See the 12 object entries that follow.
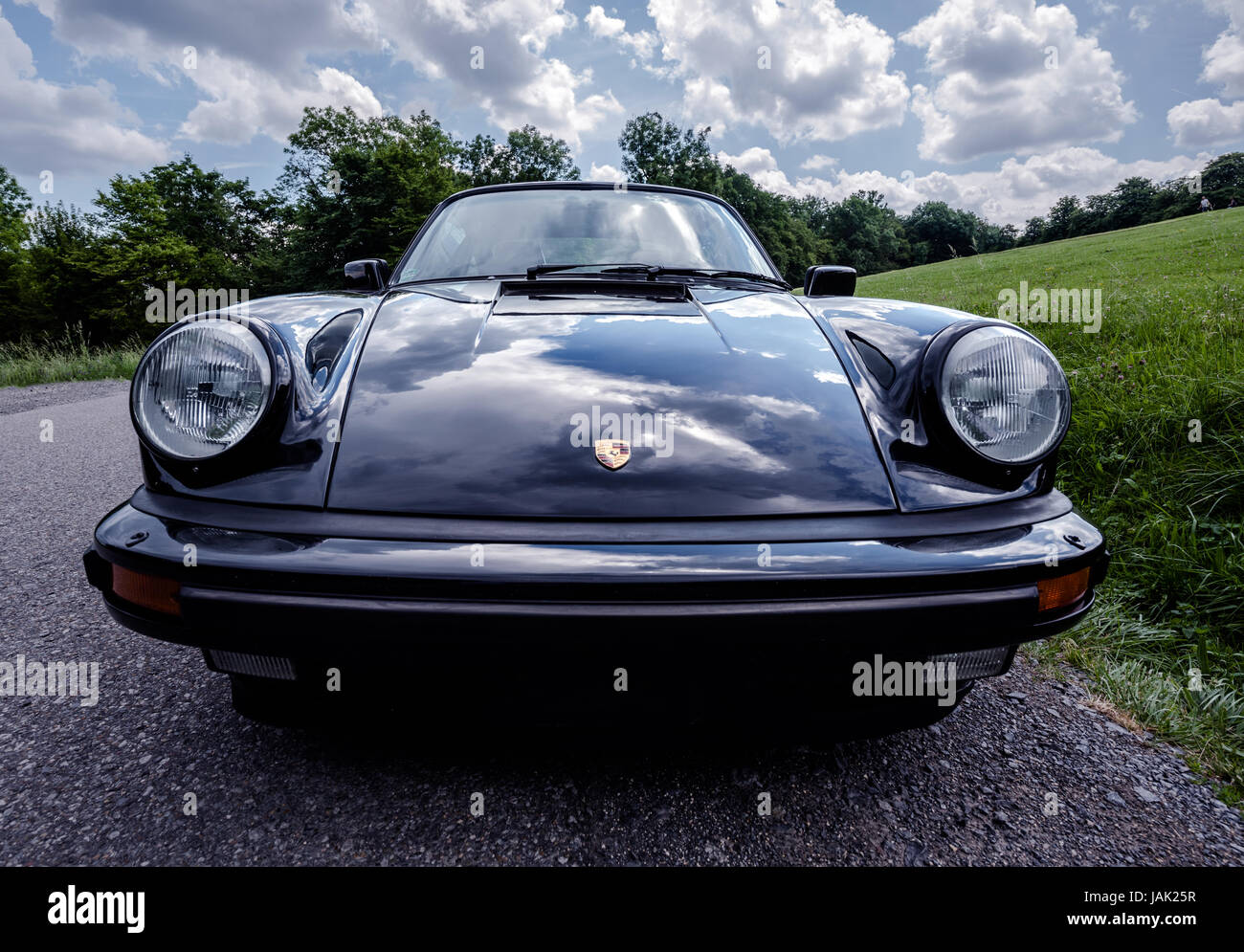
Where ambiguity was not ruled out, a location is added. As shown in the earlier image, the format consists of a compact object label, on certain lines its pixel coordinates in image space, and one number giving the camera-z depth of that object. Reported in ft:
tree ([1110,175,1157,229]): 132.16
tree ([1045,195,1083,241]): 143.84
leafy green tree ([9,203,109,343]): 86.84
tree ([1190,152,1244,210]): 119.94
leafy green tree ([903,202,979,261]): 228.06
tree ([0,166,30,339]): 87.76
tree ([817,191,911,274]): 198.18
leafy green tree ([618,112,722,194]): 131.03
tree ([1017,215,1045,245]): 157.99
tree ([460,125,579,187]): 135.74
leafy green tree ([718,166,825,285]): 147.95
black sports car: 3.40
